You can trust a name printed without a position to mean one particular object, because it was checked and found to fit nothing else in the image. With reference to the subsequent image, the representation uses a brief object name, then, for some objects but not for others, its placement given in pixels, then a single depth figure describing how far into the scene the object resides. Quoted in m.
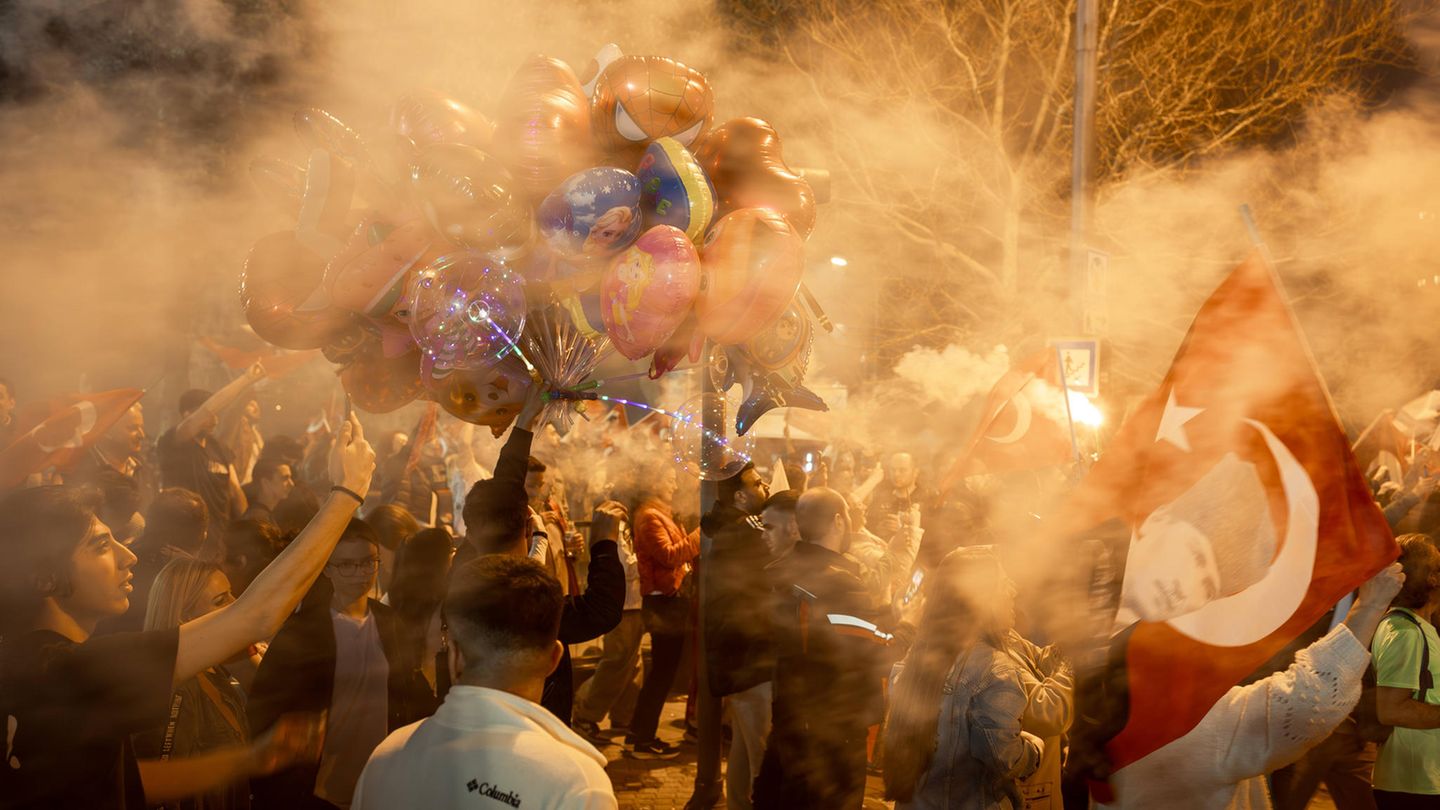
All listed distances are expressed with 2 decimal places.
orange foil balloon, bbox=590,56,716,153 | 3.06
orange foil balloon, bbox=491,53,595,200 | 3.00
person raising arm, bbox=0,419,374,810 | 2.05
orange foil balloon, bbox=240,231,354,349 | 3.19
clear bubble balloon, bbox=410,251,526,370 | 2.97
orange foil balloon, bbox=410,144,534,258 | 2.85
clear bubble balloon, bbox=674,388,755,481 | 3.90
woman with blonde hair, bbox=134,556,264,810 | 2.75
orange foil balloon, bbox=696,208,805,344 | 3.01
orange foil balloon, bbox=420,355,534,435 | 3.39
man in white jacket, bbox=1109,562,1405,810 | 2.72
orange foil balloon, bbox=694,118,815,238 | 3.24
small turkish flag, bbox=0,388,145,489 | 4.03
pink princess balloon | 2.93
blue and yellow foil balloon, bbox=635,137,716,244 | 3.04
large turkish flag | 2.67
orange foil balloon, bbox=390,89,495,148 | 3.00
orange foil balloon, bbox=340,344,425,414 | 3.45
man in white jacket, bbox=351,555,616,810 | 1.95
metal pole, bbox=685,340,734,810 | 5.34
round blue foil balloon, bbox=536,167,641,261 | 2.90
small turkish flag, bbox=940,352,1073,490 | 5.12
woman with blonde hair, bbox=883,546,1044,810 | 2.98
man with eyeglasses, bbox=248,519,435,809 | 3.20
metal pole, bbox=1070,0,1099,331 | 6.45
